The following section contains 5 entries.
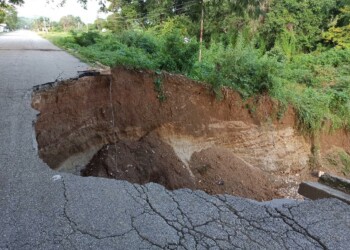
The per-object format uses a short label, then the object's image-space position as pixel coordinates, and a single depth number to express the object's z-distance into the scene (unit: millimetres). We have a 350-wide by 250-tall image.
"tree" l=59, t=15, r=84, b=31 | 74262
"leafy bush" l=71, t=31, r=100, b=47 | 18078
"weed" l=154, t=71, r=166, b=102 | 7720
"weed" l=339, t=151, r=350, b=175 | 9970
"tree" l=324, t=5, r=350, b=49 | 18141
